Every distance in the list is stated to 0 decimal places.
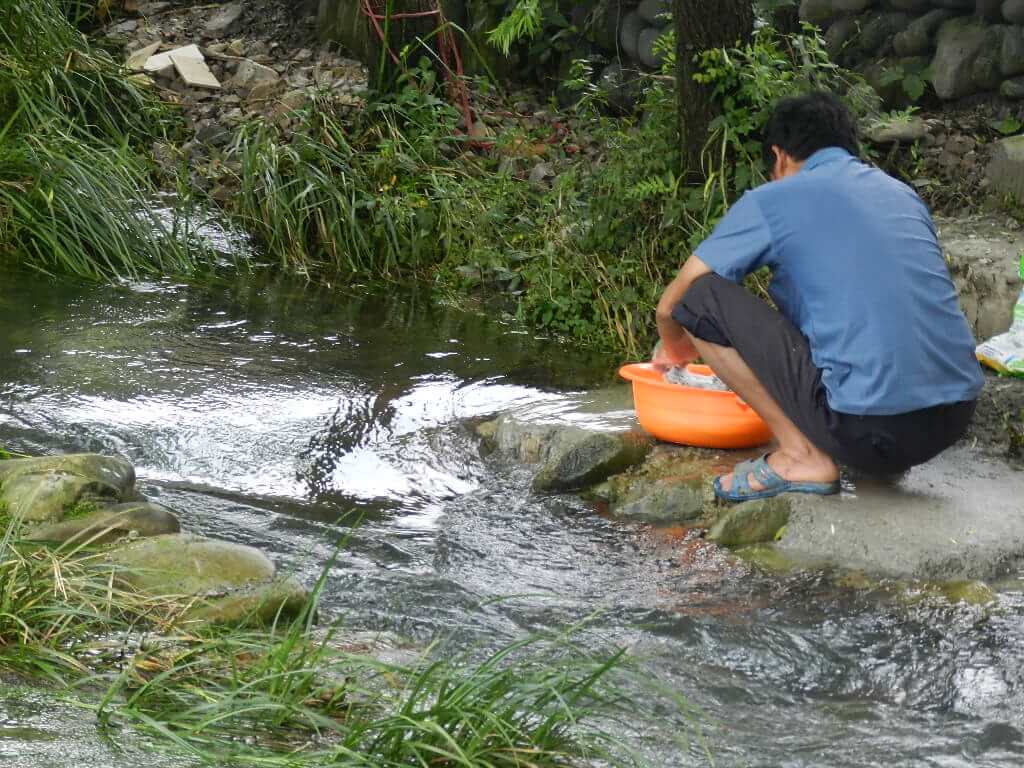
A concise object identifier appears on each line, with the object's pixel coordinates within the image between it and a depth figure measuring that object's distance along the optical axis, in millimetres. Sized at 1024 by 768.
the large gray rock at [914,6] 15469
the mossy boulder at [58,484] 7656
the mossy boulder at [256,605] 6402
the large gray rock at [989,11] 14867
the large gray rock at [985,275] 11273
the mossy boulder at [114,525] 7250
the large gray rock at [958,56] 14945
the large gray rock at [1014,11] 14430
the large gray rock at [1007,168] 12937
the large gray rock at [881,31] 15633
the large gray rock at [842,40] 16016
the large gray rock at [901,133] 14305
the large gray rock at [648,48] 17359
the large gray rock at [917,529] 7922
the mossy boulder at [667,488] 9031
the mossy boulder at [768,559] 8094
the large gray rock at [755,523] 8453
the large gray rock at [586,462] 9492
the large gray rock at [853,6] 15937
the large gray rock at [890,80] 15398
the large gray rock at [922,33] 15289
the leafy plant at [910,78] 15180
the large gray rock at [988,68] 14805
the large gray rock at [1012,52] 14500
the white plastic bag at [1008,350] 10195
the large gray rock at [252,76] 19312
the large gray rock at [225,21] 21781
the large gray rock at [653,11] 17219
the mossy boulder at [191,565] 6742
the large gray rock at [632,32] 17781
